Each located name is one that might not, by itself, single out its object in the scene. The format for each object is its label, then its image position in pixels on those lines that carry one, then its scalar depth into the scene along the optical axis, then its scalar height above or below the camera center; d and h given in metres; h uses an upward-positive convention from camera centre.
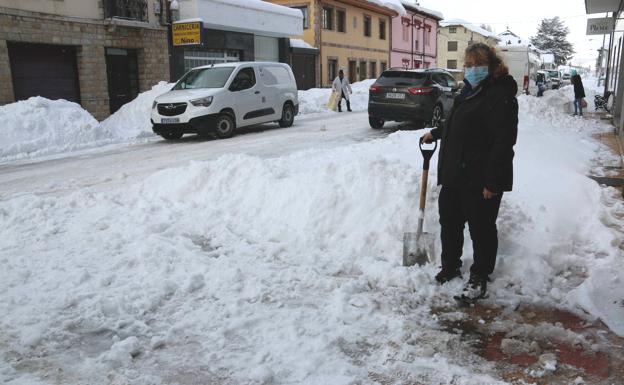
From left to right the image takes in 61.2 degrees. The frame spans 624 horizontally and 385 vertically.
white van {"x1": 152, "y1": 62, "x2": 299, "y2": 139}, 12.27 -0.30
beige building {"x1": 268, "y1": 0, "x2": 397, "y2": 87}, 29.36 +3.11
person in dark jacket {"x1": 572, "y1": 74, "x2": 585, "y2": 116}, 17.17 -0.34
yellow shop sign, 18.33 +1.94
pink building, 40.62 +3.91
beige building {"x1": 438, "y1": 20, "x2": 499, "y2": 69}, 62.97 +5.68
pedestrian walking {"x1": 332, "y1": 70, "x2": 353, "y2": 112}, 20.95 -0.02
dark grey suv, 13.25 -0.26
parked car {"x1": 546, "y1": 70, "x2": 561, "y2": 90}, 43.72 +0.47
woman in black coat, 3.64 -0.53
